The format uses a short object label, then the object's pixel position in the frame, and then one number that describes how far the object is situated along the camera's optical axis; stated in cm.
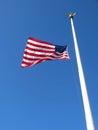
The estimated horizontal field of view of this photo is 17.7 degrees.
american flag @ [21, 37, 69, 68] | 1972
